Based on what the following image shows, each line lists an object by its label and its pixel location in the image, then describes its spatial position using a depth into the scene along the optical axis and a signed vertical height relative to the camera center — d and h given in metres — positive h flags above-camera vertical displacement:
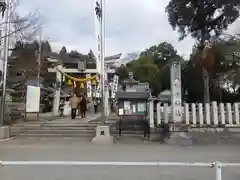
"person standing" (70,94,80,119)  12.94 +0.17
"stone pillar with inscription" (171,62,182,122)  8.59 +0.61
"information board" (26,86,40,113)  12.08 +0.42
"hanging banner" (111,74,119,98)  18.39 +2.05
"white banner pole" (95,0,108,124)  9.11 +3.09
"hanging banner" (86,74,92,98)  19.19 +1.90
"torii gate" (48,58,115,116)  16.78 +3.40
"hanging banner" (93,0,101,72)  9.12 +2.45
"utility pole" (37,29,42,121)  17.69 +4.30
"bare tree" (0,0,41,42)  9.08 +3.90
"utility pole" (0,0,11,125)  9.06 +2.63
